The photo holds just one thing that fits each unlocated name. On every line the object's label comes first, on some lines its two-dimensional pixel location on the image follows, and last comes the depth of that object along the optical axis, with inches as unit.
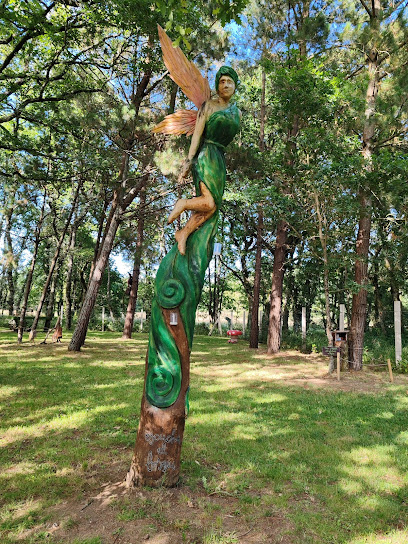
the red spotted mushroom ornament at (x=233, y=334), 745.6
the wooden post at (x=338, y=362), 348.5
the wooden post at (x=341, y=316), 416.6
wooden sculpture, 128.9
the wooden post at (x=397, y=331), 396.7
